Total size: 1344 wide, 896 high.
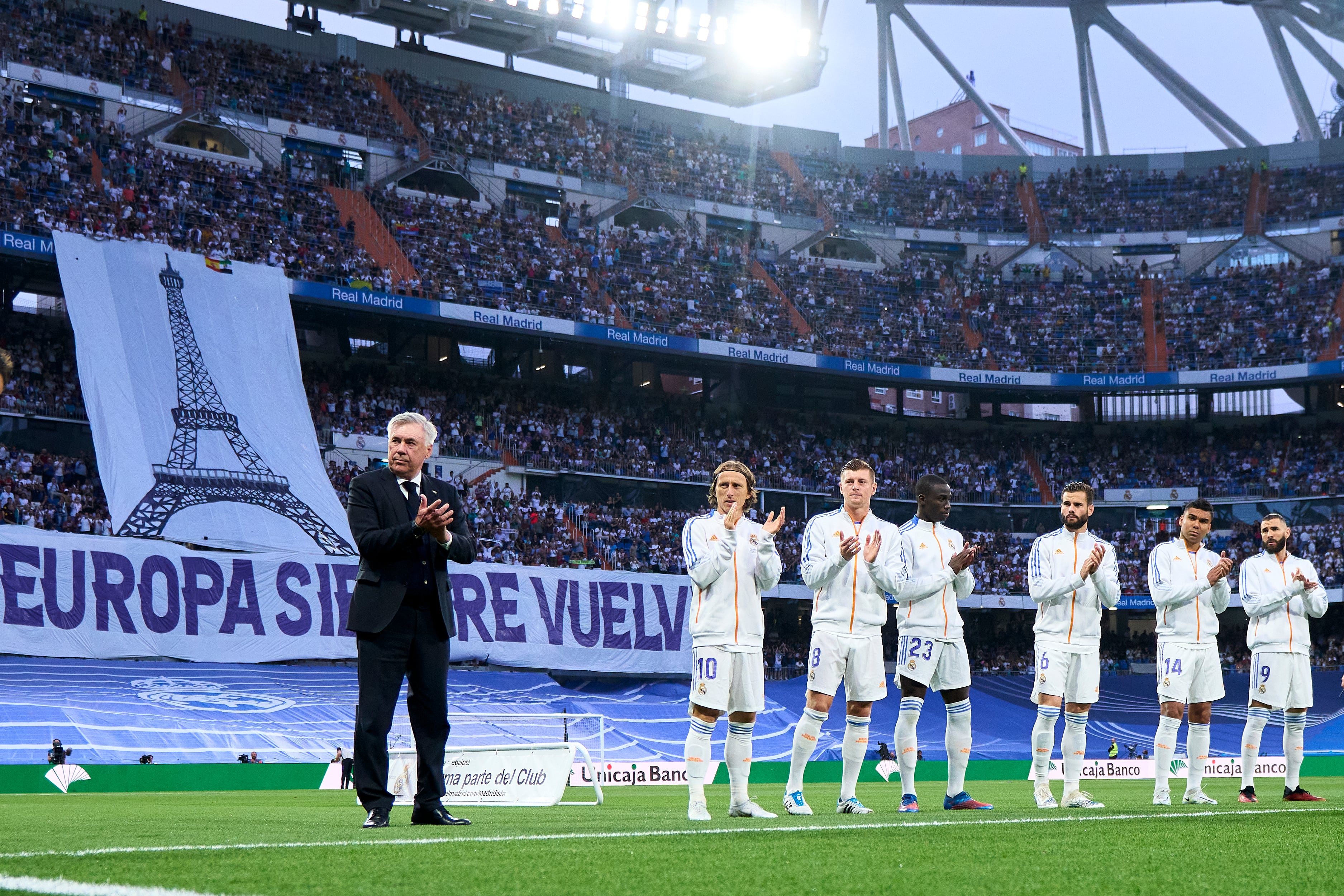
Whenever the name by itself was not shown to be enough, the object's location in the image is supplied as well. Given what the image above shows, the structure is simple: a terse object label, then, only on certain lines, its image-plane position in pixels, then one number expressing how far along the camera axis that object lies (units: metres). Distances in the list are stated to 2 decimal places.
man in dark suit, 7.34
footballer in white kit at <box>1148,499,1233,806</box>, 11.73
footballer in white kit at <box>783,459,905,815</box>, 9.56
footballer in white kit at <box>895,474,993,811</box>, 10.15
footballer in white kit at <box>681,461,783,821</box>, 8.87
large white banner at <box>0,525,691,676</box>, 27.73
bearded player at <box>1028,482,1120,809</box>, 11.02
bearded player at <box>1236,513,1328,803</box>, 12.30
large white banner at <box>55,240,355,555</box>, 30.31
